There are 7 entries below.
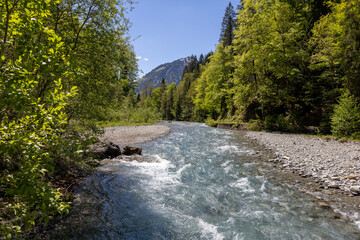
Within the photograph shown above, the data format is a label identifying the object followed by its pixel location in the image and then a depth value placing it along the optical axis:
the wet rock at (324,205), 5.60
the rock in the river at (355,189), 6.14
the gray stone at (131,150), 11.27
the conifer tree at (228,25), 52.81
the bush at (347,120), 14.35
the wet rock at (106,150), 10.00
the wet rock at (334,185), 6.67
